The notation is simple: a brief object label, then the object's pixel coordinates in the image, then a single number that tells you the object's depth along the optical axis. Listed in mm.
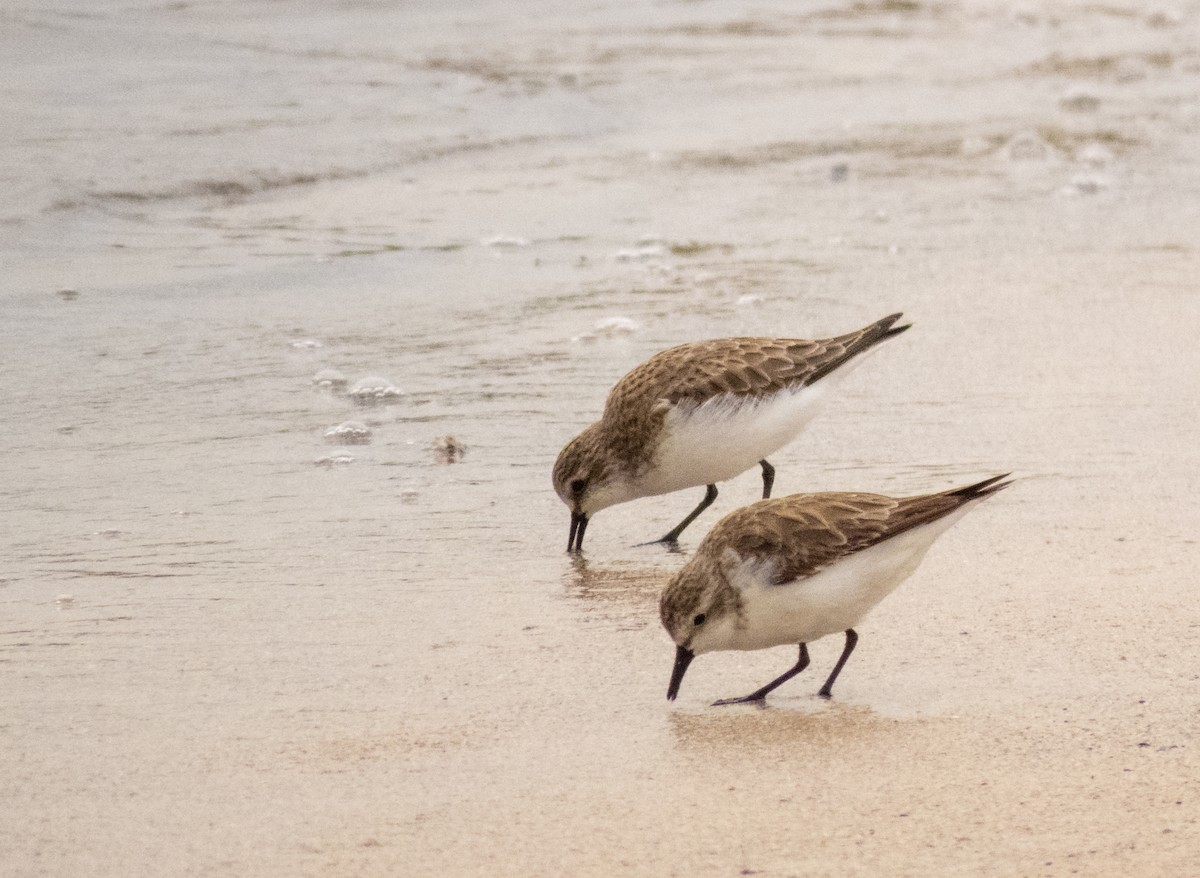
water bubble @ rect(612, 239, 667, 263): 17656
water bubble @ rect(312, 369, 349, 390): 13648
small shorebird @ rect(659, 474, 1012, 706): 8086
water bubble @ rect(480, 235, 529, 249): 18391
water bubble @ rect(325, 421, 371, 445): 12375
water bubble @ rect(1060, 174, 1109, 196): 20844
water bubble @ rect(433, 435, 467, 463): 12055
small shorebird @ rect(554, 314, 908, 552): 10805
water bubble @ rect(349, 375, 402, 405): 13312
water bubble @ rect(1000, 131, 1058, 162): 23125
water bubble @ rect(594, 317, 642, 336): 15062
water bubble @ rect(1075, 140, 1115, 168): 22547
